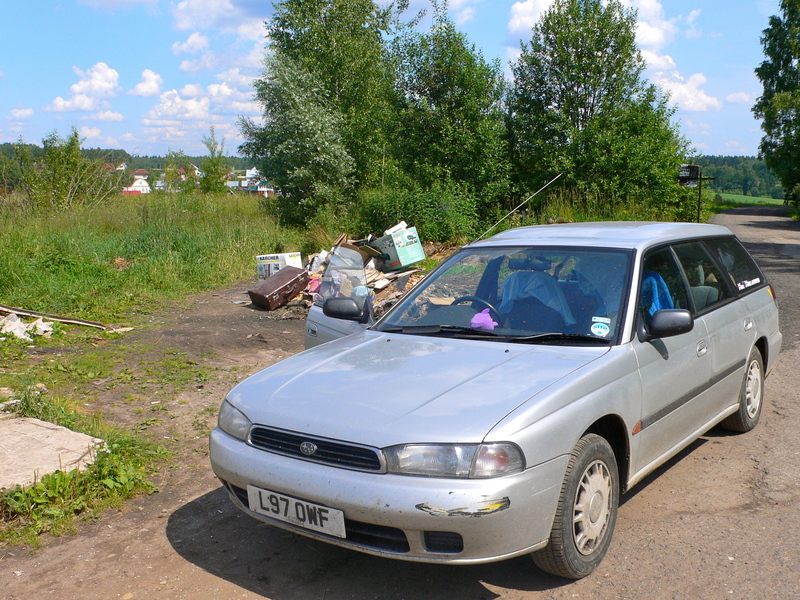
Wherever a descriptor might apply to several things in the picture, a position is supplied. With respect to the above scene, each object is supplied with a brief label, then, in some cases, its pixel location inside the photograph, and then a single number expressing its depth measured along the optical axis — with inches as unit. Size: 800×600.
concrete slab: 163.8
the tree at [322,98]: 916.0
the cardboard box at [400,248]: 505.0
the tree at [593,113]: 804.0
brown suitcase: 441.4
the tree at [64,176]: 699.4
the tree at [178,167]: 1715.1
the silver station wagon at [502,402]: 108.7
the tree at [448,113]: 736.3
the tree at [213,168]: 1504.7
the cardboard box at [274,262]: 502.9
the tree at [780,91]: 1737.2
